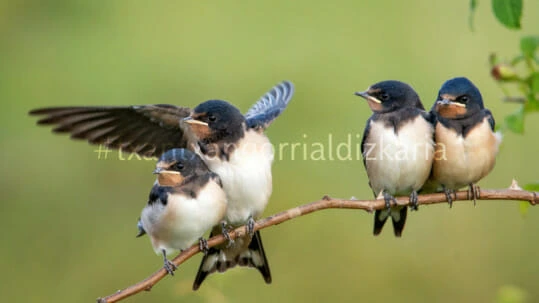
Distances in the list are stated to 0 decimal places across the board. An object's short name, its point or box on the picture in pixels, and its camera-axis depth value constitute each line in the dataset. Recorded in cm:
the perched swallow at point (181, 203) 705
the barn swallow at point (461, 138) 729
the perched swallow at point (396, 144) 736
